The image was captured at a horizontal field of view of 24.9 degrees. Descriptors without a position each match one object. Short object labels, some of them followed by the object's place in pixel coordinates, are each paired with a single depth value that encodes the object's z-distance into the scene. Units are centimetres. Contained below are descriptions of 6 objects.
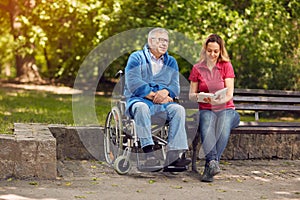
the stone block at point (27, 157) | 642
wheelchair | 684
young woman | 705
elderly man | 673
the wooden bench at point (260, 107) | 769
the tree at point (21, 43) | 1917
